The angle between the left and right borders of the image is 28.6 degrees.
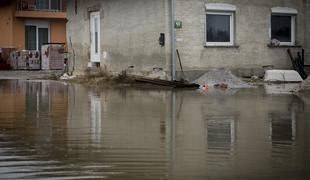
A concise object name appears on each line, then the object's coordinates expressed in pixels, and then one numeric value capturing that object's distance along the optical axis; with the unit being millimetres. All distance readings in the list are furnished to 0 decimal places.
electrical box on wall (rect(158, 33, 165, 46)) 19797
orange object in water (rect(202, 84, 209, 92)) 17109
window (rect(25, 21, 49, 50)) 41719
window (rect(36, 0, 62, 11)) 41906
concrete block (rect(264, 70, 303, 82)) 20281
